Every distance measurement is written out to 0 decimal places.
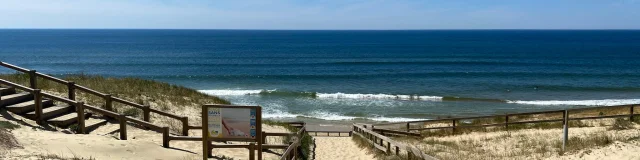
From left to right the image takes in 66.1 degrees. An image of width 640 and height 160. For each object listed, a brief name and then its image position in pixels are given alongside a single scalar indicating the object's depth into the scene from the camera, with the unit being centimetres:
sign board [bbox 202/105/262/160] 934
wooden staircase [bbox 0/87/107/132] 1172
